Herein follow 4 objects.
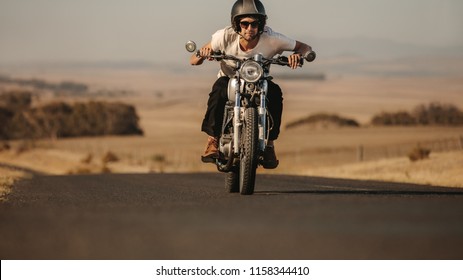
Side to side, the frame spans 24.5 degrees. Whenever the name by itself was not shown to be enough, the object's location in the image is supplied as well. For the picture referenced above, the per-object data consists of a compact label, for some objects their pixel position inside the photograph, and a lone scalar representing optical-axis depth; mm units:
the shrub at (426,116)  102375
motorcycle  13109
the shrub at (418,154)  40212
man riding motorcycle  13492
